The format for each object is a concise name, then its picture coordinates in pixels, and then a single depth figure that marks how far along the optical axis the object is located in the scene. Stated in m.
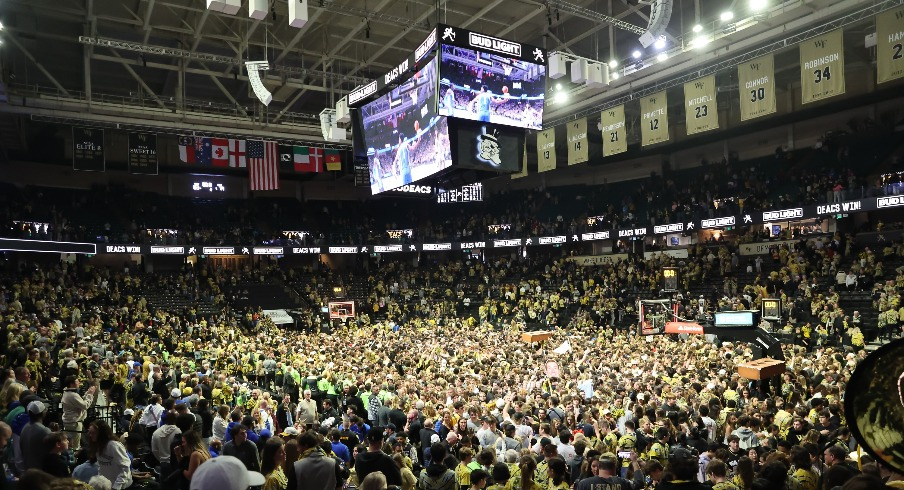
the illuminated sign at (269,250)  37.55
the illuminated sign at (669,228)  30.77
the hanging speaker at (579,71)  19.20
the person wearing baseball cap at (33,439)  6.00
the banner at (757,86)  17.97
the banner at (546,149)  24.45
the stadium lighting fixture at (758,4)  16.75
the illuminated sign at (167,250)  34.34
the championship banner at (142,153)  27.64
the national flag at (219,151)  28.73
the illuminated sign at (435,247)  40.00
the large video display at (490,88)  14.73
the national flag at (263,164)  29.33
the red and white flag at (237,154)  29.03
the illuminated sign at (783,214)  25.93
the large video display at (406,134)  15.46
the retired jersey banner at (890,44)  14.97
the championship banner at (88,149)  26.05
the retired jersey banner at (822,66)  16.23
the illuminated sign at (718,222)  28.53
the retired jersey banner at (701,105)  19.31
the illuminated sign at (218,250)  35.81
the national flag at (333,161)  30.86
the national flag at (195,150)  27.80
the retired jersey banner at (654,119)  20.95
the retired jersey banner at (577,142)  23.84
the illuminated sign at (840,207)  23.59
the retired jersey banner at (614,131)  22.50
